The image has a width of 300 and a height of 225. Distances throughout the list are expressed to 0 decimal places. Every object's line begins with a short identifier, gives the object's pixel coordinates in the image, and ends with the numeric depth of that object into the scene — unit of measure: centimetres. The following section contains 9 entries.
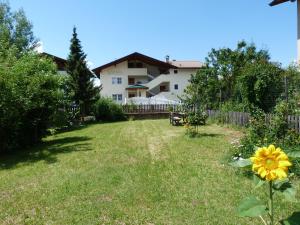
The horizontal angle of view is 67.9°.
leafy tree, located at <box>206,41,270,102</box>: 1770
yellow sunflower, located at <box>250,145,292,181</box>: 132
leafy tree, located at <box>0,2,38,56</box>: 2400
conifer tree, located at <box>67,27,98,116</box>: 1774
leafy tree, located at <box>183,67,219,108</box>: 1088
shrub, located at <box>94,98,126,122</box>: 1776
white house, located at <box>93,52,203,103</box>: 2933
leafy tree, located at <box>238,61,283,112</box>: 929
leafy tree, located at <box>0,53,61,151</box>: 775
